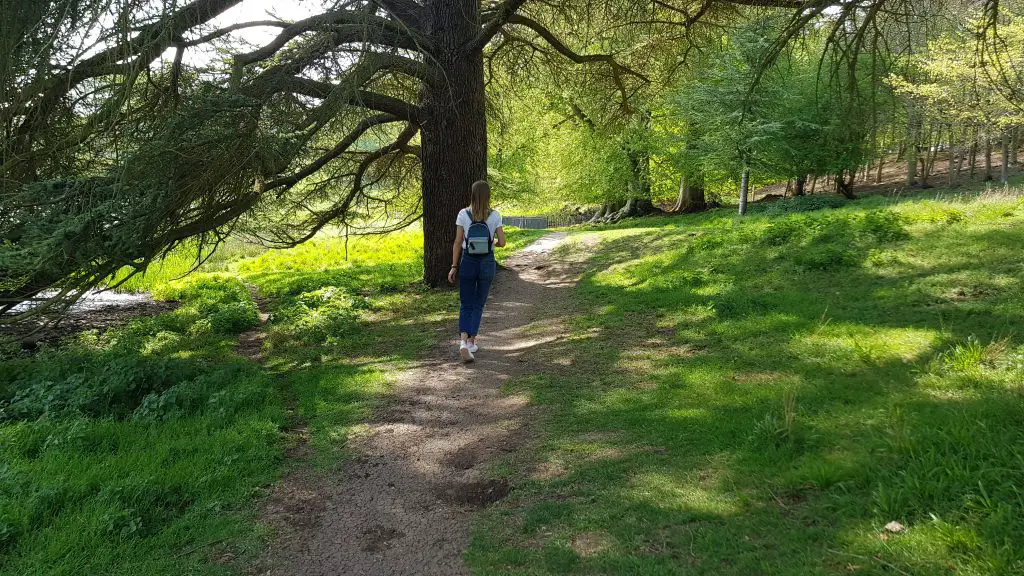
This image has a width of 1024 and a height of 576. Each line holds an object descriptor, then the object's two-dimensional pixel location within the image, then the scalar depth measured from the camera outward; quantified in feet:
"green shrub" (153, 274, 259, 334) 30.42
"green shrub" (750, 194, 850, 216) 65.46
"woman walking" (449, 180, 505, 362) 20.95
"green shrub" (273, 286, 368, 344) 27.04
